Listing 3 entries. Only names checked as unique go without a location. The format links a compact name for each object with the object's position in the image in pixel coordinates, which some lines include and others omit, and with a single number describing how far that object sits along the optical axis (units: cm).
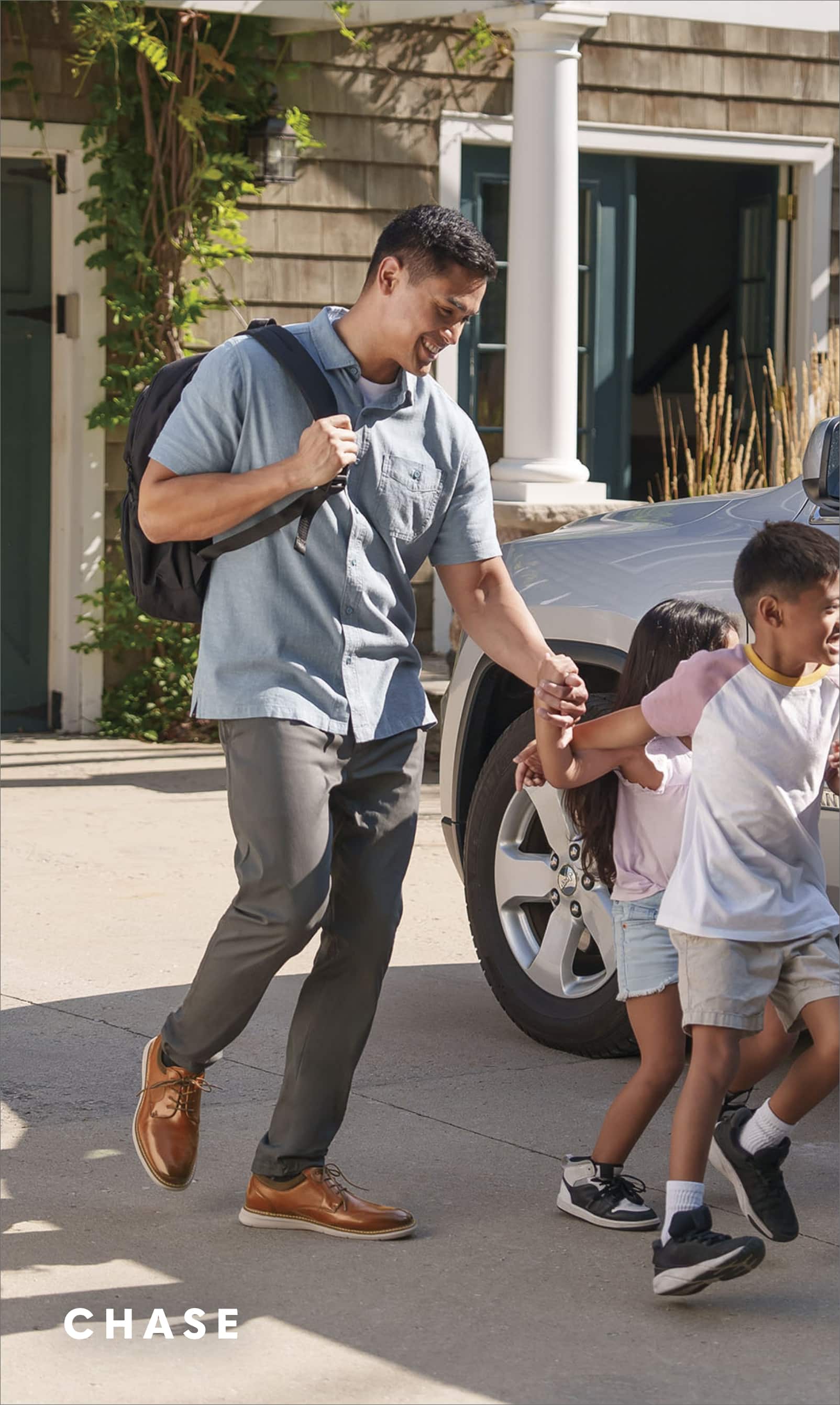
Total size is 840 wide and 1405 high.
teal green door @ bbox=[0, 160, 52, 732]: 976
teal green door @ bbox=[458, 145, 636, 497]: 1073
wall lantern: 982
